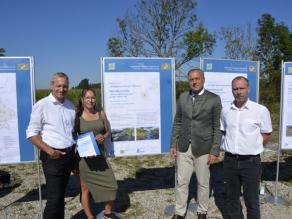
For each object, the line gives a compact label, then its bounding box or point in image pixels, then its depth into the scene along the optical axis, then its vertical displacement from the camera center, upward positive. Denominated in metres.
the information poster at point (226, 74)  4.88 +0.27
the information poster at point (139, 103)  4.55 -0.16
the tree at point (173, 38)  18.53 +3.18
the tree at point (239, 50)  19.45 +2.54
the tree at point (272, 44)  18.95 +2.84
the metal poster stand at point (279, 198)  4.95 -1.70
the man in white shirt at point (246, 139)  3.51 -0.54
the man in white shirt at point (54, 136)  3.42 -0.48
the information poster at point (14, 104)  4.24 -0.16
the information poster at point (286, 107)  5.02 -0.26
